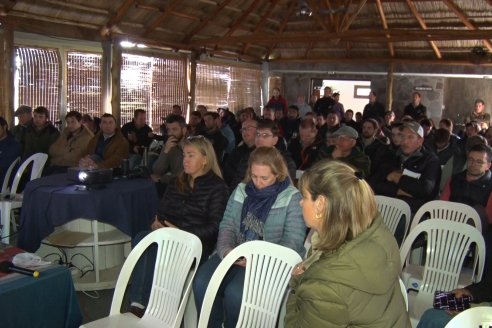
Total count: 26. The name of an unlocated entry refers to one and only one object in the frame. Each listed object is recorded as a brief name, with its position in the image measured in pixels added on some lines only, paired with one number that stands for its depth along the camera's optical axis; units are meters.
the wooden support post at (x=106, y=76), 8.65
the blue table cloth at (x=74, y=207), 3.55
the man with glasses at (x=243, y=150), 4.53
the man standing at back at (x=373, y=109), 10.07
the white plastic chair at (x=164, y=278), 2.36
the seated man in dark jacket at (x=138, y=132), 7.12
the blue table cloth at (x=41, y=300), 2.00
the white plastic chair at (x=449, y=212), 3.32
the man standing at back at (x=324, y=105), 10.85
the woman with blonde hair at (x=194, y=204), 3.04
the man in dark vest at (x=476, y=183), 3.56
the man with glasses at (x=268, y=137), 3.90
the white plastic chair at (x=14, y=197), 4.05
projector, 3.70
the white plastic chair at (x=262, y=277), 2.21
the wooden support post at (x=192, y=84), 10.88
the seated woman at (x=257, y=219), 2.67
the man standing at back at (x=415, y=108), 9.80
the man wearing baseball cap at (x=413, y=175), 3.88
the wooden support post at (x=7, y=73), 6.95
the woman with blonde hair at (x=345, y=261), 1.46
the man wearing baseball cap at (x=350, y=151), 4.32
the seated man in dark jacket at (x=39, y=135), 5.97
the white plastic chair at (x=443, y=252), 2.84
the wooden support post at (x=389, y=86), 11.59
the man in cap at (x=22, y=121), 6.09
